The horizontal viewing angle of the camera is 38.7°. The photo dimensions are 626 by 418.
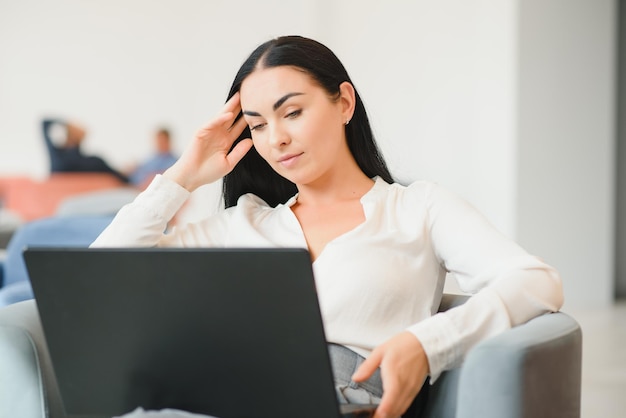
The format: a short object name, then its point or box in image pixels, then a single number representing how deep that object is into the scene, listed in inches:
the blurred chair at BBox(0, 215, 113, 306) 134.3
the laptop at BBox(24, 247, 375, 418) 46.5
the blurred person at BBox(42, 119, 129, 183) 302.4
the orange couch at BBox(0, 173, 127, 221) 301.1
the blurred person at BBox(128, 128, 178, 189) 305.1
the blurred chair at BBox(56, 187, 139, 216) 301.9
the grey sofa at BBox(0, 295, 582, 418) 49.9
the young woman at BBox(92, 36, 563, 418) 58.9
